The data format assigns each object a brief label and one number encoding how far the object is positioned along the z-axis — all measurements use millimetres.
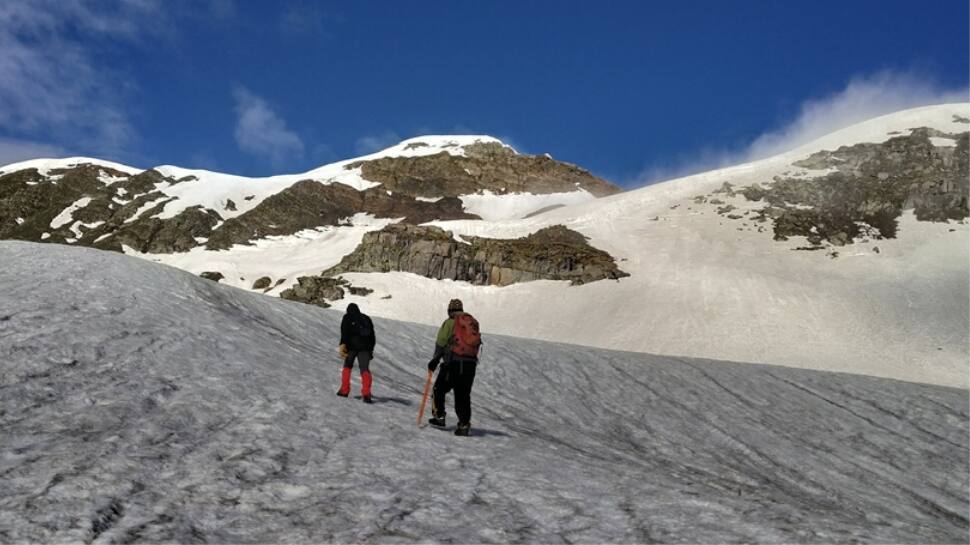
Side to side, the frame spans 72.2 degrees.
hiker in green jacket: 11047
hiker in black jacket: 13125
